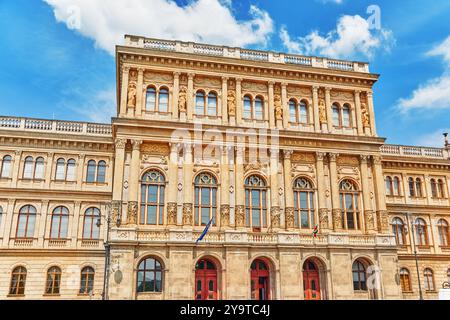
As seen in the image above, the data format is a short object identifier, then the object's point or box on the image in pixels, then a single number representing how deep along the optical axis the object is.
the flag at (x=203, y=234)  26.84
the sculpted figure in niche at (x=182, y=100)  31.80
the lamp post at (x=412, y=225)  35.92
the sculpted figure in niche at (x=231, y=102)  32.66
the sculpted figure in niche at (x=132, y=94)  31.03
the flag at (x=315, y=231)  29.72
